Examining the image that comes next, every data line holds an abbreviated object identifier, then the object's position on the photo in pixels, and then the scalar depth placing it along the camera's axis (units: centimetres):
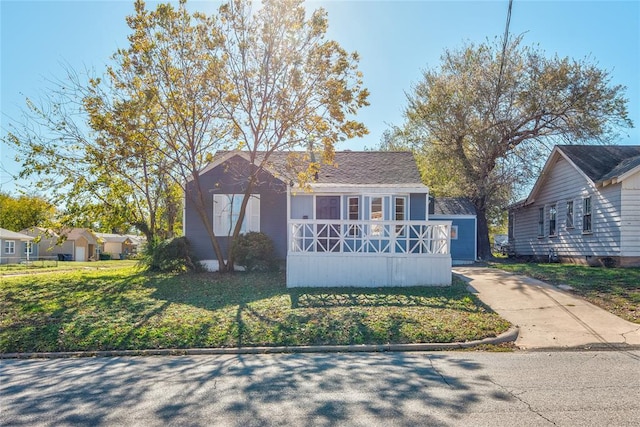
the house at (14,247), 3931
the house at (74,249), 4988
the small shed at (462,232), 2420
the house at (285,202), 1739
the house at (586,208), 1611
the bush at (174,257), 1662
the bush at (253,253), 1622
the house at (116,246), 6057
